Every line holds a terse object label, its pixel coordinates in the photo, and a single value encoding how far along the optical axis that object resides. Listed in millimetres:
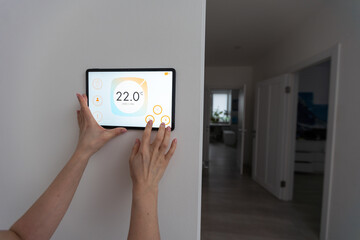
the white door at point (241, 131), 3887
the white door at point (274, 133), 2652
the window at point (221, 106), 9141
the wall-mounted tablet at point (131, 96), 710
